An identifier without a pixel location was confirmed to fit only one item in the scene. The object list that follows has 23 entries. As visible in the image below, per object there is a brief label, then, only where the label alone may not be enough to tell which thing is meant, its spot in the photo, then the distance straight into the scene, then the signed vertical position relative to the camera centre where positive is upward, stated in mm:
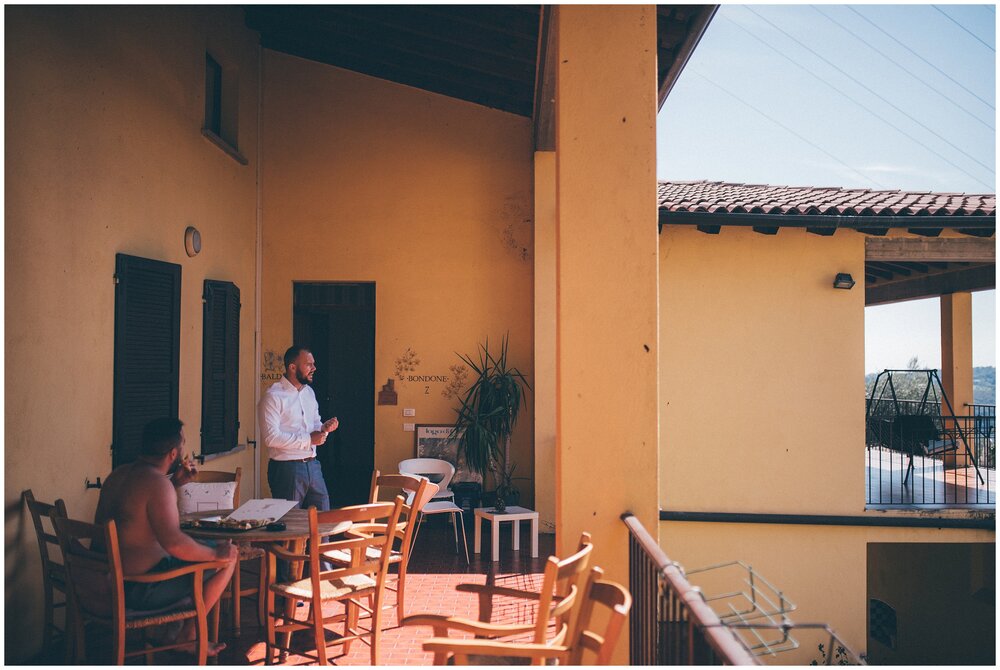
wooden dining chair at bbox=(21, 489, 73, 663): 3534 -996
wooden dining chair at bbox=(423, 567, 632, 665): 2145 -862
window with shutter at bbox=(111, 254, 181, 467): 4660 +104
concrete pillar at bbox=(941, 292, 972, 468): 10109 +252
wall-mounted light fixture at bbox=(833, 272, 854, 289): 7145 +840
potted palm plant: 7316 -509
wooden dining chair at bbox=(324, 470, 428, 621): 4039 -864
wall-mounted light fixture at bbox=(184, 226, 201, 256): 5801 +978
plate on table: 3643 -820
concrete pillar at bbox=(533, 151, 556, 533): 7301 +323
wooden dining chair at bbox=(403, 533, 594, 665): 2295 -904
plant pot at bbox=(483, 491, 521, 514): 6336 -1270
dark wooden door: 8836 -335
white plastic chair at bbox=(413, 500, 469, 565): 6344 -1270
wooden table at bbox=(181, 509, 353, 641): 3523 -841
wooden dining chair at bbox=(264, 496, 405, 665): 3424 -1118
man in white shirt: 4680 -466
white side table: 6117 -1328
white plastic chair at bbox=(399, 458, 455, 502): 6836 -1000
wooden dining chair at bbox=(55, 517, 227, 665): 3111 -1015
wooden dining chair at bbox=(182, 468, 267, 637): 4180 -1337
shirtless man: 3254 -696
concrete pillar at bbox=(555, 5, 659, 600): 3070 +373
